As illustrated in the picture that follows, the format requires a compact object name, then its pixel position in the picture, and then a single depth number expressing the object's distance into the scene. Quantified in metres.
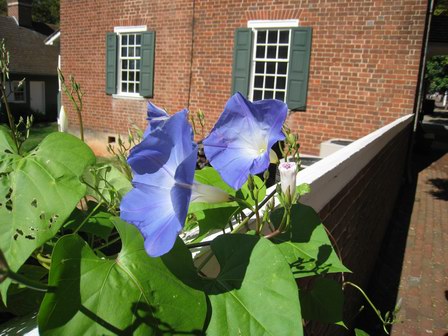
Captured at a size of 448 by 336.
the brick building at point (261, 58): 7.74
